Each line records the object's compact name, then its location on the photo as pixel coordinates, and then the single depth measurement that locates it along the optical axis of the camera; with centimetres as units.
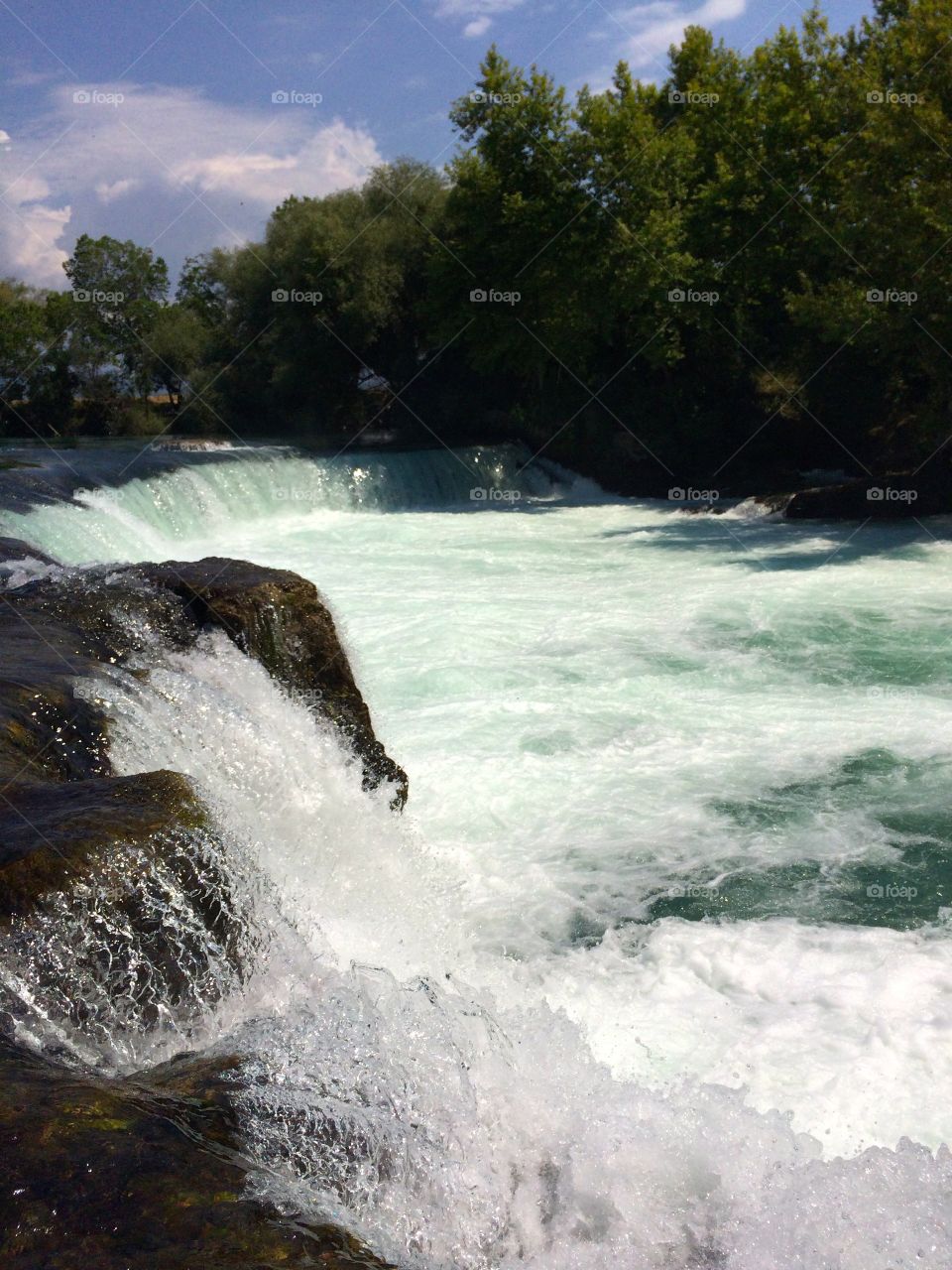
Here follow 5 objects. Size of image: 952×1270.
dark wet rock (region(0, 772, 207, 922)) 363
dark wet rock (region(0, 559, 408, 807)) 639
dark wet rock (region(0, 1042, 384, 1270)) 238
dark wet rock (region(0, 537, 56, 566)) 928
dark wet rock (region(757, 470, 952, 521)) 1875
